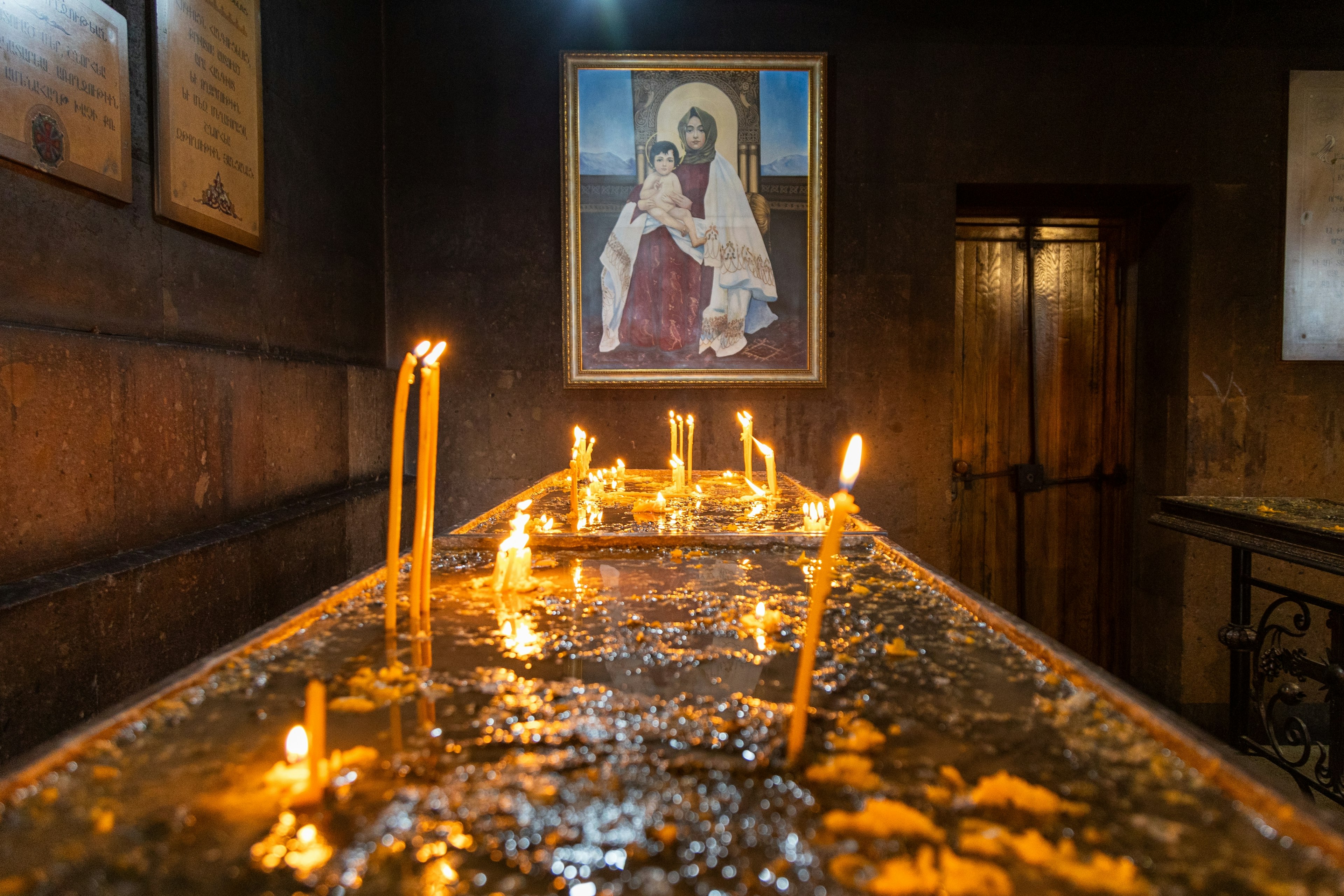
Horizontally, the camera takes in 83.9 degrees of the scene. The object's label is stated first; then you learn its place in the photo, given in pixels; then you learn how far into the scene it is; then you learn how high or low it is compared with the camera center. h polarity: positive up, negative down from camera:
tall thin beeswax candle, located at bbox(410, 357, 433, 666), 1.20 -0.15
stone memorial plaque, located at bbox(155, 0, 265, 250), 2.68 +1.17
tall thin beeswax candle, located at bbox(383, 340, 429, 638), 1.13 -0.12
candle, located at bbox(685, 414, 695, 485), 3.11 -0.19
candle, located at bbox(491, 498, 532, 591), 1.44 -0.28
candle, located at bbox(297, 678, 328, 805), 0.68 -0.34
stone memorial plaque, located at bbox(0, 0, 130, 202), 2.02 +0.96
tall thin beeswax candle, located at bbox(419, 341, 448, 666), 1.20 -0.11
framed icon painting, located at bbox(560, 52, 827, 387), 4.57 +1.24
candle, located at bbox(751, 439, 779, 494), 2.82 -0.18
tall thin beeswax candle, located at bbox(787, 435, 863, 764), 0.77 -0.20
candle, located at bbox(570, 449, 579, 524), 2.21 -0.20
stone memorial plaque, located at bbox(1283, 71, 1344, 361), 4.62 +1.13
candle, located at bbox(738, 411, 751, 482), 3.16 -0.08
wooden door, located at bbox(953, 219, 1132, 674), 5.12 +0.19
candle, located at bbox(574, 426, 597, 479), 2.61 -0.14
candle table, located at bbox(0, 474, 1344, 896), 0.58 -0.34
